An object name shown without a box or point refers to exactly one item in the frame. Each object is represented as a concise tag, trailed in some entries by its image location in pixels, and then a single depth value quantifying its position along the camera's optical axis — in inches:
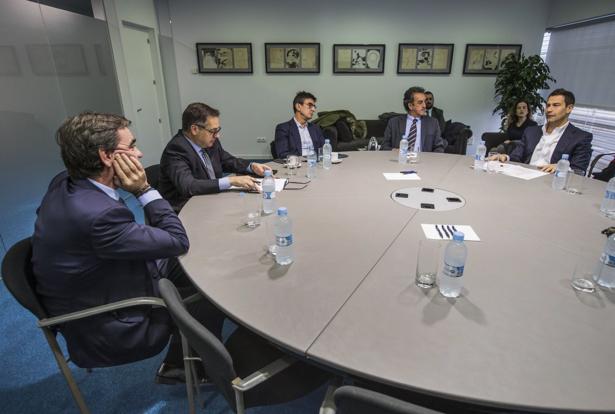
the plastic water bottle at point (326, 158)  118.0
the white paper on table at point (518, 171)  106.0
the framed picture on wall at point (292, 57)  232.1
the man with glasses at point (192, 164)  89.6
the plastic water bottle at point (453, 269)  46.5
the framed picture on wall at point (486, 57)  229.0
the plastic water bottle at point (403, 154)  120.8
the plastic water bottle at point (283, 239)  55.7
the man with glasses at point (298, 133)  140.3
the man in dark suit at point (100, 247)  50.2
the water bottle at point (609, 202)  75.5
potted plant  207.3
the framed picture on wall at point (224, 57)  231.6
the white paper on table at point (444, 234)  65.3
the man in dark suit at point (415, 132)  148.7
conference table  35.5
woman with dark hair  187.9
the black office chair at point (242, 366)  39.2
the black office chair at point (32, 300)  50.1
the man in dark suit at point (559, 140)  114.7
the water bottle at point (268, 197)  79.9
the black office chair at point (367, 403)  27.8
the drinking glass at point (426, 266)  50.6
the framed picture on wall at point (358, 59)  232.5
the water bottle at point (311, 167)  107.2
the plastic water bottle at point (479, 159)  114.3
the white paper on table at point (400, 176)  104.7
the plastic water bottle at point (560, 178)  94.6
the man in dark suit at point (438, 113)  222.5
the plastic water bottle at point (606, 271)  49.1
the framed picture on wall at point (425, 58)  230.7
